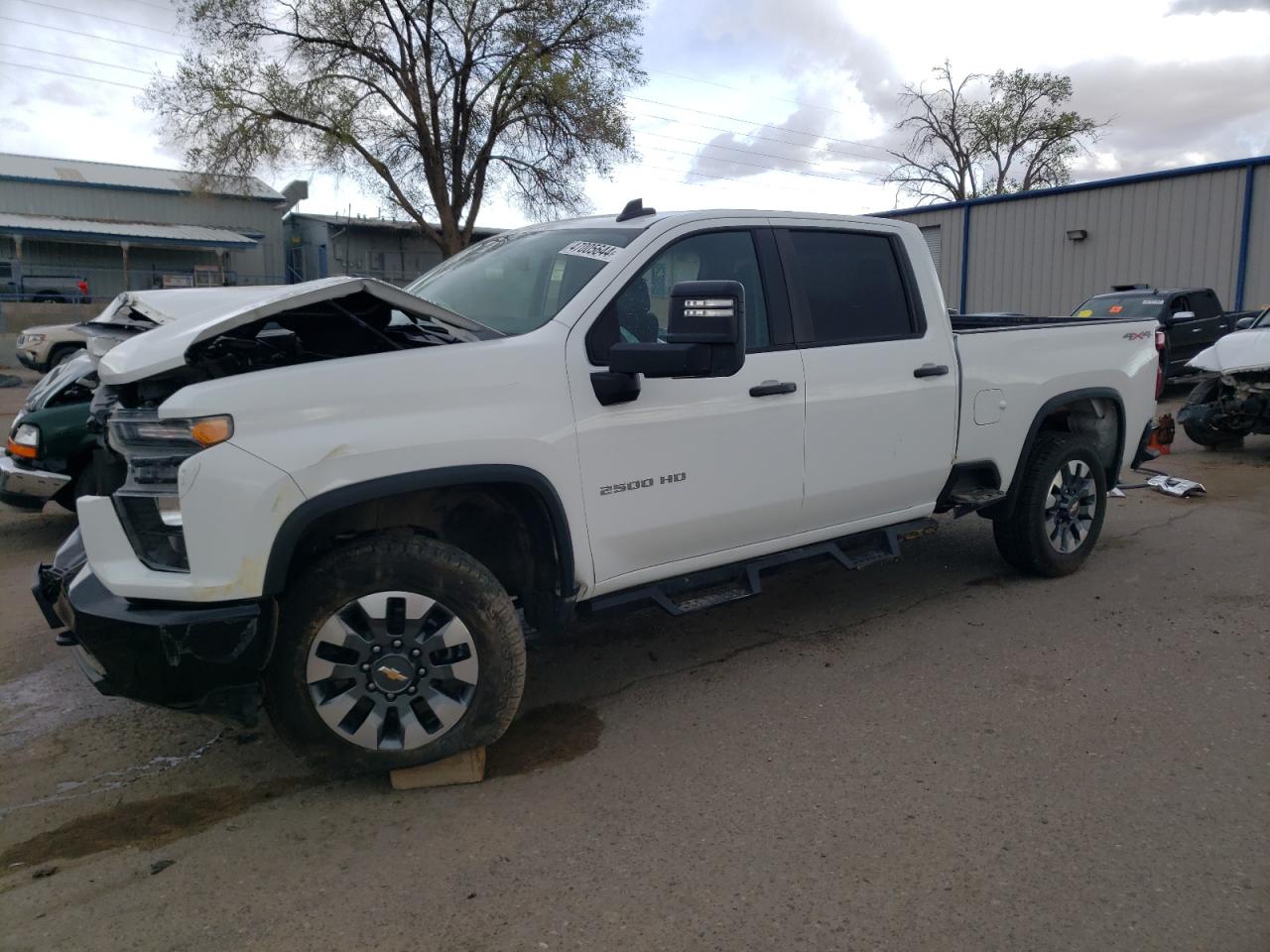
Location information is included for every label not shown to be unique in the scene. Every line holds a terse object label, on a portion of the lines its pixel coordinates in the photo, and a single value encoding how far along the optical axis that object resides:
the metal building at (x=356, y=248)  39.38
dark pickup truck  15.30
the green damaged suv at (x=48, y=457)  6.45
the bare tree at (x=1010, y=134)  46.44
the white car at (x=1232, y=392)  9.87
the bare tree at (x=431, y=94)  26.58
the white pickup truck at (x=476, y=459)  3.09
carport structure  32.84
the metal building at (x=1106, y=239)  19.88
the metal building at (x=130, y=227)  34.00
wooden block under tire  3.52
